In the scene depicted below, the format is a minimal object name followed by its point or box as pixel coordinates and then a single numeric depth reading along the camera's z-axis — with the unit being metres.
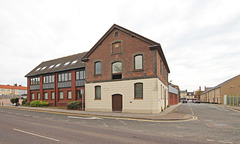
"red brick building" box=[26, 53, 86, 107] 27.74
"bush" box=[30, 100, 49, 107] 30.00
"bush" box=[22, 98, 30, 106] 34.30
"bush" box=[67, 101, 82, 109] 22.94
